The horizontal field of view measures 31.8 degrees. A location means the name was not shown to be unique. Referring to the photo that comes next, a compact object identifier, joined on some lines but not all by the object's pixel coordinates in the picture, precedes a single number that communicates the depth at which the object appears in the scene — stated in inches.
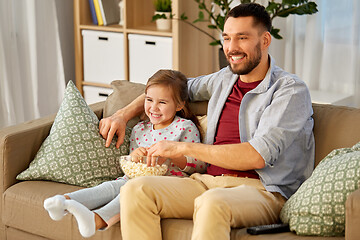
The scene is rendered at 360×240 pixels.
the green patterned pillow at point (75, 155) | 100.0
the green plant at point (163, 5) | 166.6
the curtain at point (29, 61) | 173.0
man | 83.8
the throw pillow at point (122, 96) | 109.5
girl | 91.7
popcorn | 93.7
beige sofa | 93.2
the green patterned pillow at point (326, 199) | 77.7
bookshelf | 164.9
